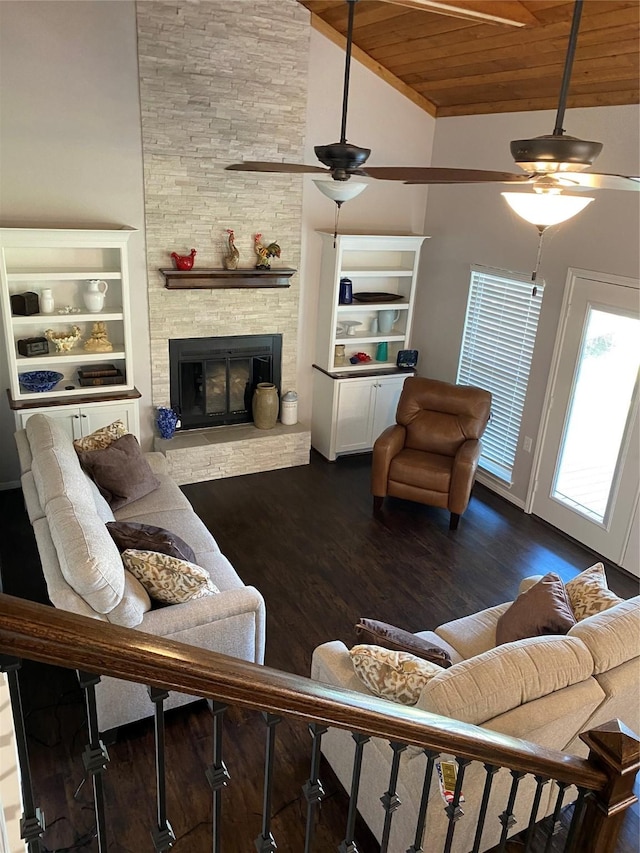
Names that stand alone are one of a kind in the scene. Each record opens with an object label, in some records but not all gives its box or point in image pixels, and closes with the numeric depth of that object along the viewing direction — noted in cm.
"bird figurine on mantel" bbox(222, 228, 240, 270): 566
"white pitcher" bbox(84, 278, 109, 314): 514
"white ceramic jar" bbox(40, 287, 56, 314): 500
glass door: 466
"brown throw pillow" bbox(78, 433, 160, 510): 429
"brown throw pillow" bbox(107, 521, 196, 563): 332
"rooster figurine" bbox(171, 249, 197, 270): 547
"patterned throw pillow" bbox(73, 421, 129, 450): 452
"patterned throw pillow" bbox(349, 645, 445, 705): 249
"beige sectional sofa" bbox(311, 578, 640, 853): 229
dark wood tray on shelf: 638
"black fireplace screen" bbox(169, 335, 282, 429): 591
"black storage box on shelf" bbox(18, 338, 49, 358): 503
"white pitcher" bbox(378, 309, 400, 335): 664
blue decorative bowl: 514
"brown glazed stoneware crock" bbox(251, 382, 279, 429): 615
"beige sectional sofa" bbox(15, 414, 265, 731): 281
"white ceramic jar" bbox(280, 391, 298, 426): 632
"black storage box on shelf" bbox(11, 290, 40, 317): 493
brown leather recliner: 526
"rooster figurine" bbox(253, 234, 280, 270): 582
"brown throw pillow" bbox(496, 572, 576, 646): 288
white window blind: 556
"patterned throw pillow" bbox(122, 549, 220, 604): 313
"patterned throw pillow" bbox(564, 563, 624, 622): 303
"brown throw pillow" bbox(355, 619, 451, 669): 276
